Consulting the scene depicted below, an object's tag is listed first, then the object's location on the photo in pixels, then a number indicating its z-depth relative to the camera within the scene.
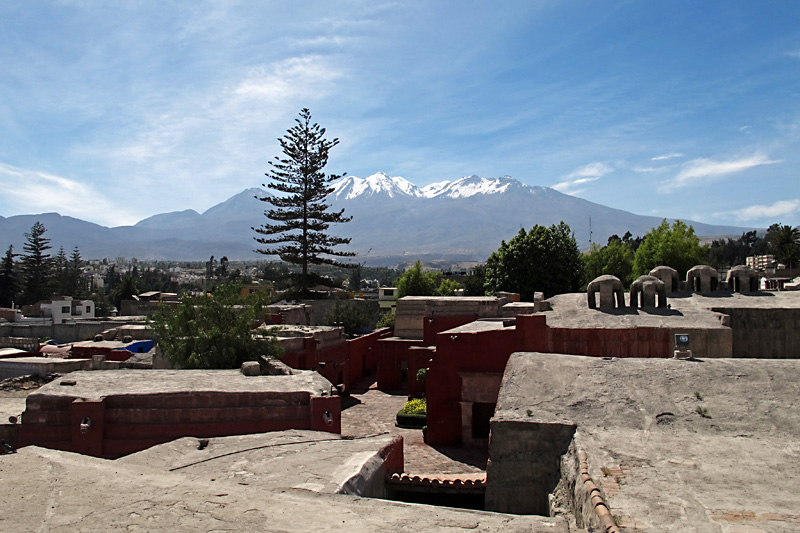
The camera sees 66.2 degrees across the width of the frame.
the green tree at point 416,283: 49.62
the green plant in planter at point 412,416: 18.22
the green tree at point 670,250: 38.84
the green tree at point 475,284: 53.91
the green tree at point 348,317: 33.50
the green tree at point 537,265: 32.72
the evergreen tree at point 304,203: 40.34
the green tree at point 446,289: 48.50
